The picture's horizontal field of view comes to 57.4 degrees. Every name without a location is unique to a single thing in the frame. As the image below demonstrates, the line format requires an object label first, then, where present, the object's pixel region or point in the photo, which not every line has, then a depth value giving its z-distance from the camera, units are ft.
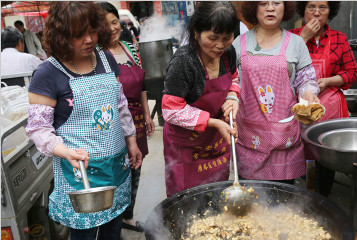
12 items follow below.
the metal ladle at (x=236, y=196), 5.44
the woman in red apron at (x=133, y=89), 7.89
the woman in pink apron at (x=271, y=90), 6.91
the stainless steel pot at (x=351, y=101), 11.57
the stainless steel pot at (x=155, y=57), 15.19
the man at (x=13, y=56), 13.66
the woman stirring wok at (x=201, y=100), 5.65
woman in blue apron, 5.18
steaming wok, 4.72
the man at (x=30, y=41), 29.81
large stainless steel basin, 5.27
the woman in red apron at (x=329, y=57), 8.08
